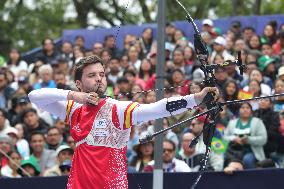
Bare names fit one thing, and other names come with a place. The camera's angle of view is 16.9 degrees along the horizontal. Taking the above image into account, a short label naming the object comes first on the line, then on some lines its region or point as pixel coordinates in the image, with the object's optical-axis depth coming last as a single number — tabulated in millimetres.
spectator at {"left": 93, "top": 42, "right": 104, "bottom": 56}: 17227
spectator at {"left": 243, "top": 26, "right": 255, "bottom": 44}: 16159
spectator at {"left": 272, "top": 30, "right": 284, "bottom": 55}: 15539
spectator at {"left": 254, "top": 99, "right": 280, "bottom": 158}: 12080
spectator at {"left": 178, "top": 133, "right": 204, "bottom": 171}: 11430
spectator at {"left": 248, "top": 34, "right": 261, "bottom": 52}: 15656
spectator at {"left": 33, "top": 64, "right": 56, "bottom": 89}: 15875
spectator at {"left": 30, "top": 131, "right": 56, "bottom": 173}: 12805
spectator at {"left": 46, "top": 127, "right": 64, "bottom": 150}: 13188
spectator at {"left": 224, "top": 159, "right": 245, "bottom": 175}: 10730
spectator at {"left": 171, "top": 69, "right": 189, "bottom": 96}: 14391
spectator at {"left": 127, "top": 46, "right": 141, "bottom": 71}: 16609
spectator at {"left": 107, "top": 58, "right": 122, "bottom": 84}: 16094
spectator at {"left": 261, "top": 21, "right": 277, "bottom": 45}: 16000
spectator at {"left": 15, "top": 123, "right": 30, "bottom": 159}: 13195
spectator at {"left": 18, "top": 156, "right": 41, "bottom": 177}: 12172
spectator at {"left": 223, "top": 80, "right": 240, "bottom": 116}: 13102
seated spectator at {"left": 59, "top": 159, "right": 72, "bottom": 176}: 11495
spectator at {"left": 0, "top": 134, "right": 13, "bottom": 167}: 12727
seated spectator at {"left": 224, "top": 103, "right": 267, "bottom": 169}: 11977
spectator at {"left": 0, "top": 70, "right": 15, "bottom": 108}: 15734
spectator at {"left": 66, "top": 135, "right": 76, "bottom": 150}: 12943
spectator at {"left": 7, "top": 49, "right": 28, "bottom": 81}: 17828
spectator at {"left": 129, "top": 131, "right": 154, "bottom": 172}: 11977
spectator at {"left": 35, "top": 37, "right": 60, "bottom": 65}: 17875
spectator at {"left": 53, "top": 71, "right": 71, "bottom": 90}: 14873
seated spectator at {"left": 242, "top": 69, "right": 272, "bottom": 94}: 13481
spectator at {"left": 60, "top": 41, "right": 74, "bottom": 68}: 17812
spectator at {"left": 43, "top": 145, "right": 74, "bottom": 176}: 11617
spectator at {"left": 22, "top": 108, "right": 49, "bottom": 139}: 14000
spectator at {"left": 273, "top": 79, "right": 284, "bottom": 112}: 12469
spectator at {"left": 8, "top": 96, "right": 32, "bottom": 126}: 14618
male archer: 7348
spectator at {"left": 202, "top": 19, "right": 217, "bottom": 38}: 16125
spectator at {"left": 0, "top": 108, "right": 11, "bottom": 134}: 13820
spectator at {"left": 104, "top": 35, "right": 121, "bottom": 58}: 17089
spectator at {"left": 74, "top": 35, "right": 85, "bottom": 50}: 18412
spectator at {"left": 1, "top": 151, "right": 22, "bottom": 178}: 12187
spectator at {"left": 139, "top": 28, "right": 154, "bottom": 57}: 17297
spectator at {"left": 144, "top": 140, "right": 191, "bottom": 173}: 11203
